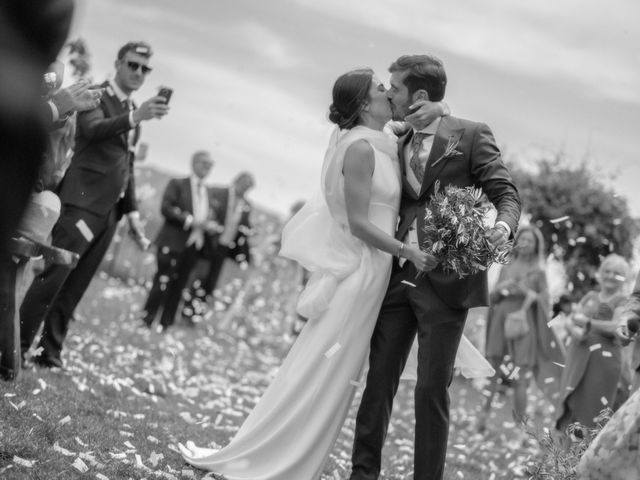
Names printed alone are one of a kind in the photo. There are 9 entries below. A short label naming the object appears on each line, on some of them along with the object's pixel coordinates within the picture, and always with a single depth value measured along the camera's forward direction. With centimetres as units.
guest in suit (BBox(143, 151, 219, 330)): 1268
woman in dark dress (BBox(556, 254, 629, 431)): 737
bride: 479
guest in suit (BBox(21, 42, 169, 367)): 640
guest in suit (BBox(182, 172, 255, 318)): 1415
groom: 455
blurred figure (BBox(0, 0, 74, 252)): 234
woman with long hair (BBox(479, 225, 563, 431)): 939
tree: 1296
